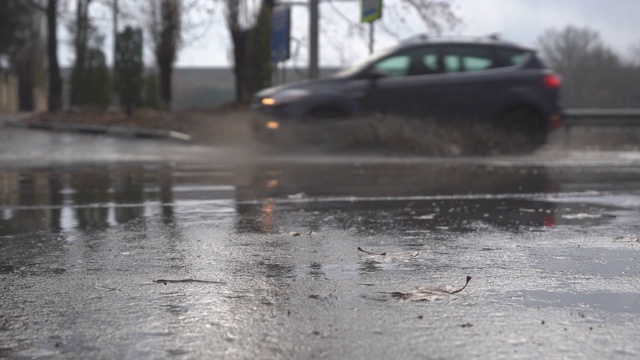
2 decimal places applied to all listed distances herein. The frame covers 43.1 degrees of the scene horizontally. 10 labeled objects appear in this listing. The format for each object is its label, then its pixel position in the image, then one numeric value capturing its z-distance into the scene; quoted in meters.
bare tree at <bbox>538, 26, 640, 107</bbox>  59.90
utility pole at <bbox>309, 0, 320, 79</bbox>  18.17
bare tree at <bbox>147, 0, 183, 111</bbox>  30.88
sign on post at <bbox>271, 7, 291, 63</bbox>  19.36
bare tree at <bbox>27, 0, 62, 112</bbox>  27.86
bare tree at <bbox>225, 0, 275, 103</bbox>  22.05
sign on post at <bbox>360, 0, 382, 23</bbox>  18.56
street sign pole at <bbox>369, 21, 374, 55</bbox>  25.05
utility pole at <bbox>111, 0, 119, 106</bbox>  23.19
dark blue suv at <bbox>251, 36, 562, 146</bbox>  13.05
